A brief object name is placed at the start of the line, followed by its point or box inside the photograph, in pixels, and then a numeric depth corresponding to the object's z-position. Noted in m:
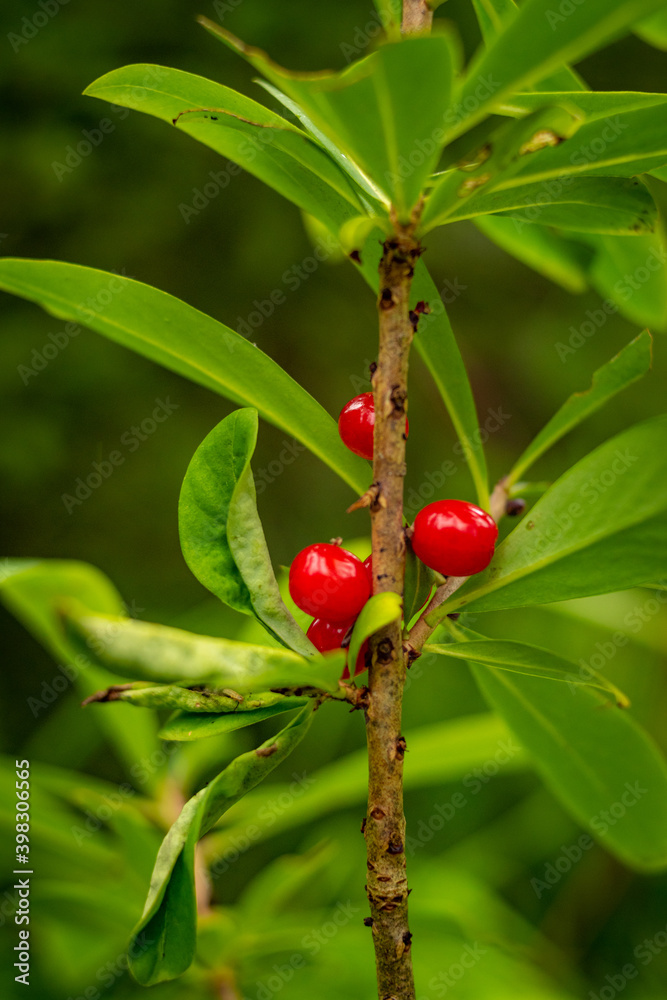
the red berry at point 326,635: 0.28
